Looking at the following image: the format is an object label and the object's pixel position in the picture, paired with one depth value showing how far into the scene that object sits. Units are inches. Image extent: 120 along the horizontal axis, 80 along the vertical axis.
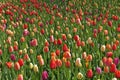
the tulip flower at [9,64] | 176.1
